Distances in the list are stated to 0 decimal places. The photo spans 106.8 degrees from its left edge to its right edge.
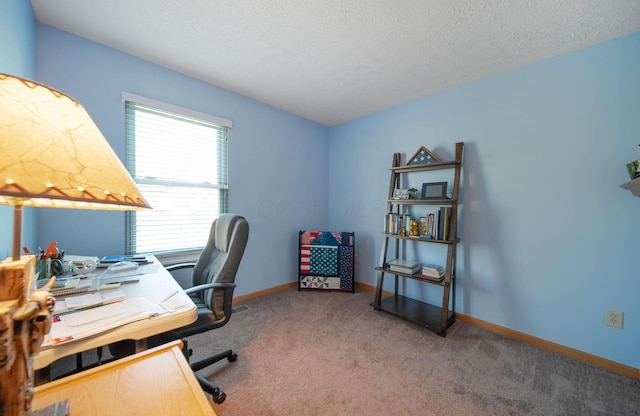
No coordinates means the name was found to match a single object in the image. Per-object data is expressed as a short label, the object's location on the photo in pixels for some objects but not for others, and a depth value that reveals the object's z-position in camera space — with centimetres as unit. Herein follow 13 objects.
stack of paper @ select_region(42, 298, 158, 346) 76
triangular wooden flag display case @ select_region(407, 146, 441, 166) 254
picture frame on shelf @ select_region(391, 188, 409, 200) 266
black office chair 134
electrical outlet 172
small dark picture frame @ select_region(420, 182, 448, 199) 246
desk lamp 32
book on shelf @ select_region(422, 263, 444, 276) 236
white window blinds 213
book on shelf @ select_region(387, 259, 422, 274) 247
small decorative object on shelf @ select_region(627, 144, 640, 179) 144
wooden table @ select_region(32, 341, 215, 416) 59
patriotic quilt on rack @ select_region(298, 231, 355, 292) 319
